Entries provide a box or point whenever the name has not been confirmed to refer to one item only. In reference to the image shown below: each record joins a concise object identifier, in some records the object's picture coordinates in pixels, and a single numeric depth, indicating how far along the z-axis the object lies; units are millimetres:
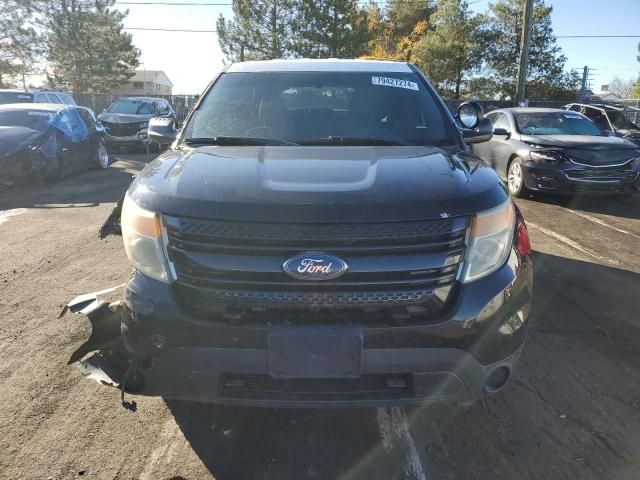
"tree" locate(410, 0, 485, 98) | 36625
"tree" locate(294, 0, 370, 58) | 35031
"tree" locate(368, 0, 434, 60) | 43375
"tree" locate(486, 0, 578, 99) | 35469
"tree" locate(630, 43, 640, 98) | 49000
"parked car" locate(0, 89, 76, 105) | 14416
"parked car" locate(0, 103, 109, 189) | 9328
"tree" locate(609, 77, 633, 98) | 72138
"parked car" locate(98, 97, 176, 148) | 16469
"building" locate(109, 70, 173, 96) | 80900
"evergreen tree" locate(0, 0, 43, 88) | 32438
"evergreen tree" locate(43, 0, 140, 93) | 37844
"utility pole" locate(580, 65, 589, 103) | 28666
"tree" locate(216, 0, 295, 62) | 36750
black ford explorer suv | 2180
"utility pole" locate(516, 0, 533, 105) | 19109
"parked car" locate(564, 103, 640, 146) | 12820
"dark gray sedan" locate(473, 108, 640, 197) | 8398
